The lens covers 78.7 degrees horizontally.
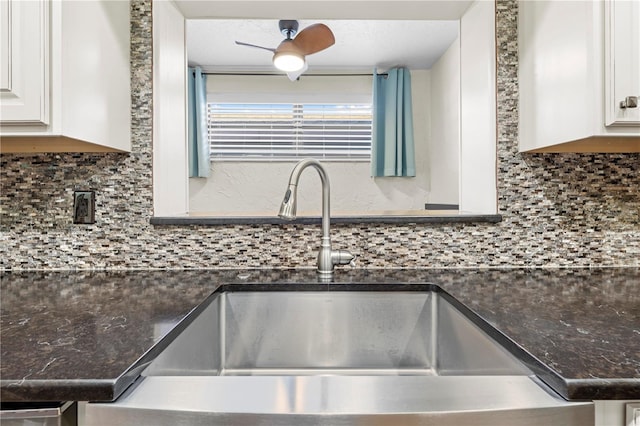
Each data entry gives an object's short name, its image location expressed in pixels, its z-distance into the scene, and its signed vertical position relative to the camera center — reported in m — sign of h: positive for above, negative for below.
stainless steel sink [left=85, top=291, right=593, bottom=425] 0.47 -0.24
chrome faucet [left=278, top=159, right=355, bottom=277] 1.11 -0.09
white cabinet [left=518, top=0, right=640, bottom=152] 0.89 +0.35
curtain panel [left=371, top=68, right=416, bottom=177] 3.79 +0.87
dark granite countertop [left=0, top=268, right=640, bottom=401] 0.49 -0.20
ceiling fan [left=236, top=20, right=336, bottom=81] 2.56 +1.17
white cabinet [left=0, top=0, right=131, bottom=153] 0.87 +0.34
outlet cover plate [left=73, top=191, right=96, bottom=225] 1.22 +0.03
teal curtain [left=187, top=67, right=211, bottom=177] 3.73 +0.85
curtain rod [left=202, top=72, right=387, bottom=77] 3.89 +1.41
